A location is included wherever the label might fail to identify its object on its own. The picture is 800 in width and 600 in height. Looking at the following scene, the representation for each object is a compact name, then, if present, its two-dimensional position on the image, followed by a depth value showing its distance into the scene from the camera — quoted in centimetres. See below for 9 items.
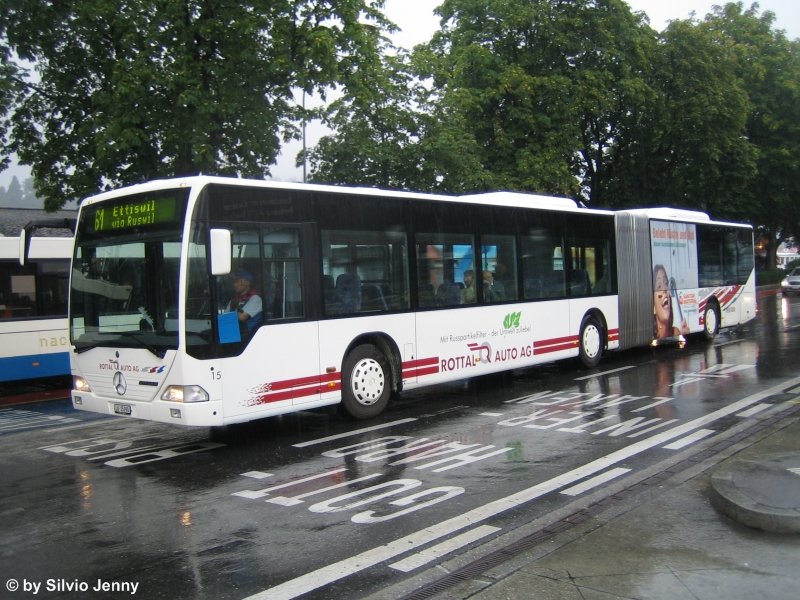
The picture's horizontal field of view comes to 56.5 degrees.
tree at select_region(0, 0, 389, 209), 1506
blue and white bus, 1416
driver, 848
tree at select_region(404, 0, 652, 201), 2702
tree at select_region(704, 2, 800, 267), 3975
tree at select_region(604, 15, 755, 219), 3284
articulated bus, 820
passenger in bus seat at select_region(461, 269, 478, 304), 1194
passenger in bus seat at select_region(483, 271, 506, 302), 1237
